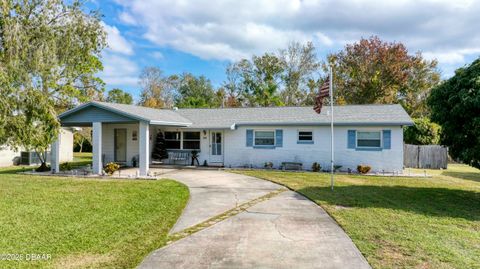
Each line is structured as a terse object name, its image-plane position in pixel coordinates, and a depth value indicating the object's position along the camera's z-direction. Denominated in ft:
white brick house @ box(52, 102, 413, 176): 52.06
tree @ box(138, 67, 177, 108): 145.38
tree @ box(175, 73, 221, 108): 159.71
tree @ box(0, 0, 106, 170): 31.32
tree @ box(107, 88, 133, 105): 152.15
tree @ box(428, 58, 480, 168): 29.66
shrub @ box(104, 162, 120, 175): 50.57
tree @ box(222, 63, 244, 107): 131.36
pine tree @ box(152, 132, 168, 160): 66.85
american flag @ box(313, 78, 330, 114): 36.18
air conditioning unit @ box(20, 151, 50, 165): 67.10
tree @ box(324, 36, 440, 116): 105.29
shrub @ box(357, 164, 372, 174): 53.93
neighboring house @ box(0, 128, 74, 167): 65.98
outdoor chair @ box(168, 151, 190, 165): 65.31
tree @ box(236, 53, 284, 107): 121.19
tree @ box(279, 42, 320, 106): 120.67
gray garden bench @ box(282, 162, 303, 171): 58.34
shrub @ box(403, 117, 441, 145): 72.02
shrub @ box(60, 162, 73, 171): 57.16
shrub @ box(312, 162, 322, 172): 56.86
